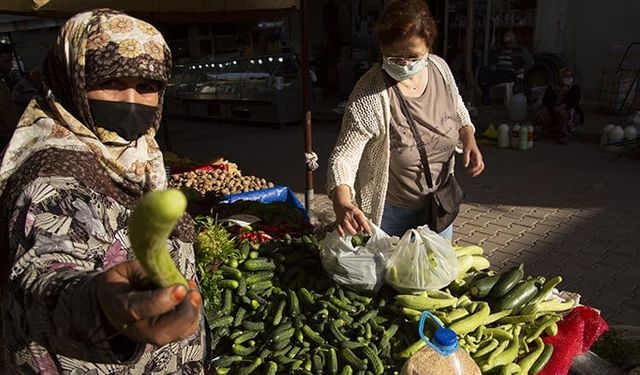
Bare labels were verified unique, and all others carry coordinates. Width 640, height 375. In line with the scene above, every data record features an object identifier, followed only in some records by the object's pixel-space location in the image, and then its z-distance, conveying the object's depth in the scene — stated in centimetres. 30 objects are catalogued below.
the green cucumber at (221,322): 249
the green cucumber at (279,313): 250
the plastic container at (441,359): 200
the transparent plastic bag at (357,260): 261
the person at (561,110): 886
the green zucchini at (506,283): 270
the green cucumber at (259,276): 272
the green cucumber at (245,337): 246
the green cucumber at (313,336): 243
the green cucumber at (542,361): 252
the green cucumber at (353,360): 228
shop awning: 401
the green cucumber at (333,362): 231
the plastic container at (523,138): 862
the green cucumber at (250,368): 235
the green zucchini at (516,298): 267
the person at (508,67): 1177
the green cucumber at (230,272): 271
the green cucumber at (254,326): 252
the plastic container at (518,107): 1037
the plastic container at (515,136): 872
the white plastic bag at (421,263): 254
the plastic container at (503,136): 884
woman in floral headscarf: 94
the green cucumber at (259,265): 278
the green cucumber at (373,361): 229
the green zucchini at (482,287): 273
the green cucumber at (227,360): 239
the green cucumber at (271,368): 229
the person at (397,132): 259
